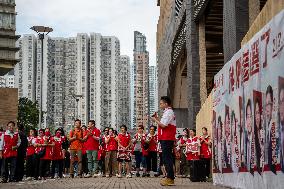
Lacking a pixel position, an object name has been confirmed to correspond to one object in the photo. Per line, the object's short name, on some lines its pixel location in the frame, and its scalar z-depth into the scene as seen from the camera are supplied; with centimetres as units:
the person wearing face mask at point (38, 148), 1889
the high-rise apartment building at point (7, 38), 5025
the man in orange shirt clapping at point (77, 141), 1925
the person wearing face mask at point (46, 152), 1877
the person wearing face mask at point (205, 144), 1720
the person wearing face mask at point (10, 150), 1705
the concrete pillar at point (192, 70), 2722
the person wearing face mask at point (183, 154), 2133
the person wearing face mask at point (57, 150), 1972
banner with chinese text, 708
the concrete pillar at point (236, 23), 1692
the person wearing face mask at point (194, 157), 1543
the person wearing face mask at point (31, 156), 1916
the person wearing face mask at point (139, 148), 2098
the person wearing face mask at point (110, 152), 1997
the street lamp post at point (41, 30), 3284
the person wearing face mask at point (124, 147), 1947
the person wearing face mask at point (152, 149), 2100
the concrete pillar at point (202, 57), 2719
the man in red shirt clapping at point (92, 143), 1947
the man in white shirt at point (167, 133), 1253
